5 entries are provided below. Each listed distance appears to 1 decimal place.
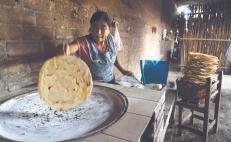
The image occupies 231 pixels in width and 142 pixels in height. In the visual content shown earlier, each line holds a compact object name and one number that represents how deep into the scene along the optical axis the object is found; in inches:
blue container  101.7
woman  66.4
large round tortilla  37.8
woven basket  87.3
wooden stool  85.8
